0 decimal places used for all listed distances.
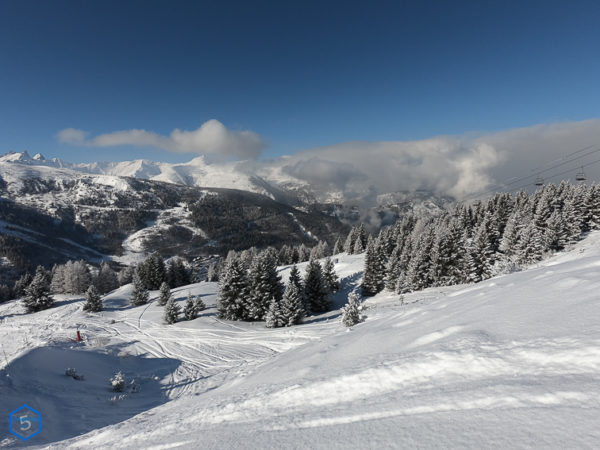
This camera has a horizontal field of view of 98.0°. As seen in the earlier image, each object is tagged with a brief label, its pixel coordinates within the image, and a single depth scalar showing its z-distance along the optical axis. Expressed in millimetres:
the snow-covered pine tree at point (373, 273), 44781
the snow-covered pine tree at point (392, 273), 41906
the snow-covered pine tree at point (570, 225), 39125
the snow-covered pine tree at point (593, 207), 42469
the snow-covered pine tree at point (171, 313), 31453
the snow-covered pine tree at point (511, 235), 39219
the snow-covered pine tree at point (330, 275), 47000
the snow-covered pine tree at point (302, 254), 85125
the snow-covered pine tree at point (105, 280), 65438
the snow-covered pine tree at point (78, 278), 57438
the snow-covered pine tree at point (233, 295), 34000
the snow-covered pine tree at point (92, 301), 37812
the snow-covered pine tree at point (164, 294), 38875
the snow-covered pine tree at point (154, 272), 56291
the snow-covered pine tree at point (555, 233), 38594
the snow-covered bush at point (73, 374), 13320
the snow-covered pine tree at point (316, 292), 40250
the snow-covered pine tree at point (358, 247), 72875
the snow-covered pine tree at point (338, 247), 93125
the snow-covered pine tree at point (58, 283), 60812
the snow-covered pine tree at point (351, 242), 75750
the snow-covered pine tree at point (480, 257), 35562
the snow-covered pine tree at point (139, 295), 43594
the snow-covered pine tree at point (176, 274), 61438
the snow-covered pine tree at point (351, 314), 20578
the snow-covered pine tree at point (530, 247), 34312
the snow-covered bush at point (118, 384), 13185
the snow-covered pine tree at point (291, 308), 29953
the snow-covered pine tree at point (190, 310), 32312
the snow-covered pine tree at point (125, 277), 79450
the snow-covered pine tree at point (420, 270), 37938
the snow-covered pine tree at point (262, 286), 34562
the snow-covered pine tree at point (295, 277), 37125
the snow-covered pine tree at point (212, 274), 74500
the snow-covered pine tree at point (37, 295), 41812
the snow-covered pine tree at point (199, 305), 33528
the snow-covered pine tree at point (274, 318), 29672
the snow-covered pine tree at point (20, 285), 60741
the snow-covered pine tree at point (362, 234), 75312
